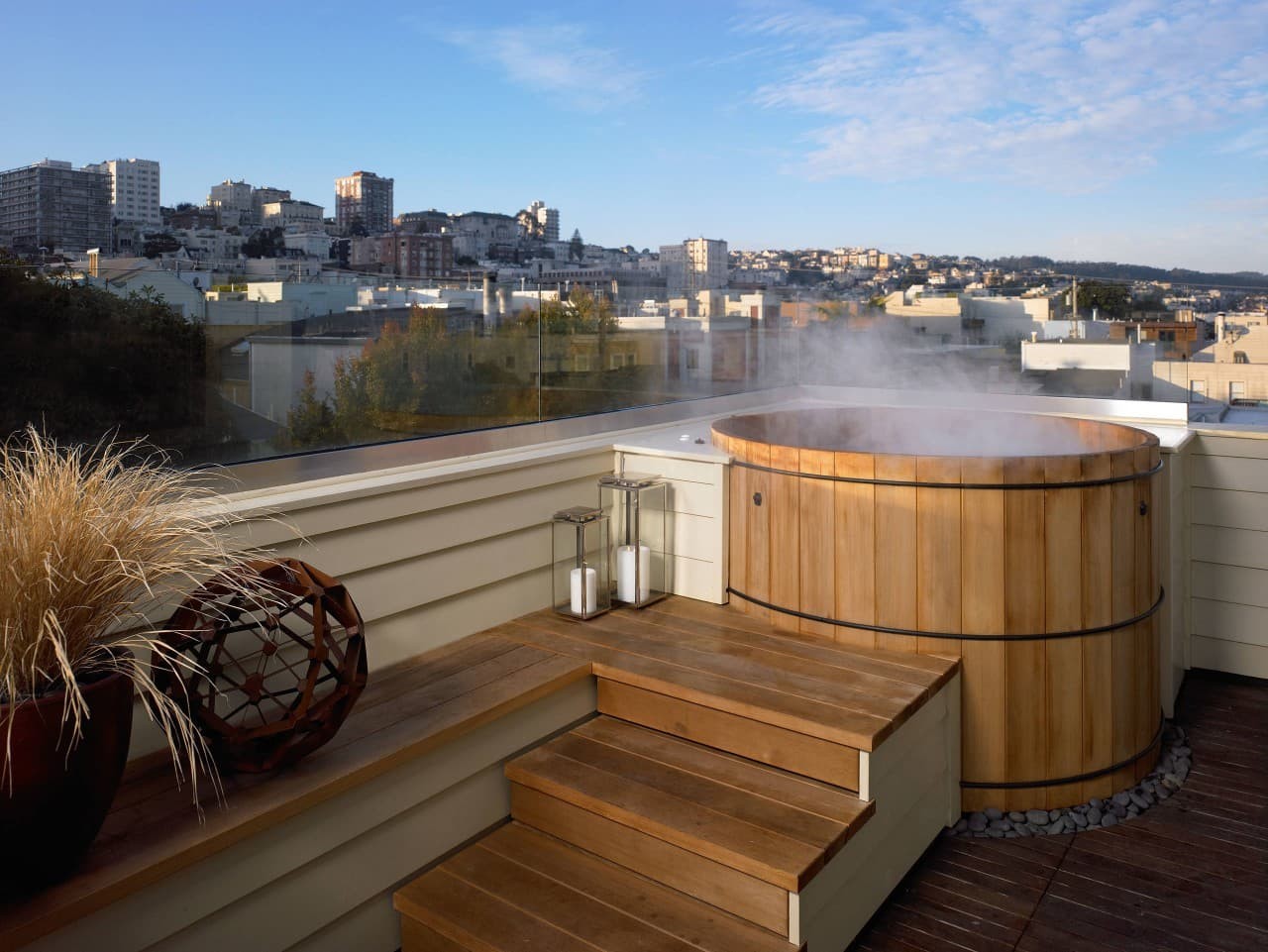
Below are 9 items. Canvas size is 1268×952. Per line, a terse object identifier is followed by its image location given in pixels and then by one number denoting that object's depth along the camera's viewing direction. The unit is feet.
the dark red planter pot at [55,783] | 4.40
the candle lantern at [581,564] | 9.57
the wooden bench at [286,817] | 4.83
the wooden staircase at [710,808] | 6.01
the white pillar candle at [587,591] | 9.53
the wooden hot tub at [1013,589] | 8.07
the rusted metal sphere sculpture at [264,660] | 5.65
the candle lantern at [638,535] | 9.97
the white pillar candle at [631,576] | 9.94
